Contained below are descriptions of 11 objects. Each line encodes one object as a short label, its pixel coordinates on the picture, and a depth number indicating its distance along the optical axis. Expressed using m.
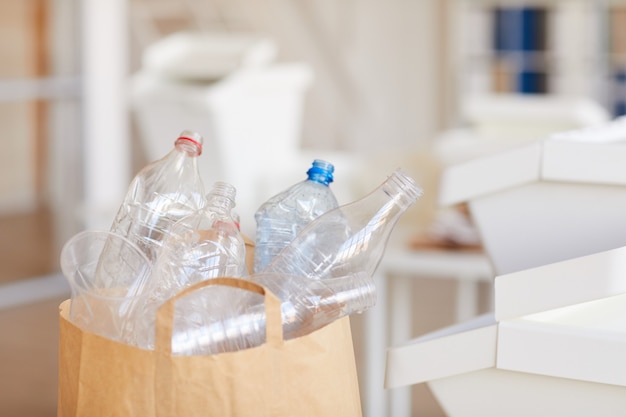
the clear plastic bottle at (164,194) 1.66
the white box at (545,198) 1.70
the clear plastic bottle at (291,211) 1.67
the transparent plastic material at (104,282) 1.53
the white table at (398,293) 3.22
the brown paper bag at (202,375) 1.47
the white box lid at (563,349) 1.61
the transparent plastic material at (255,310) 1.50
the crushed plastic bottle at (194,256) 1.54
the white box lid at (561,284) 1.60
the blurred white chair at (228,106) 5.47
